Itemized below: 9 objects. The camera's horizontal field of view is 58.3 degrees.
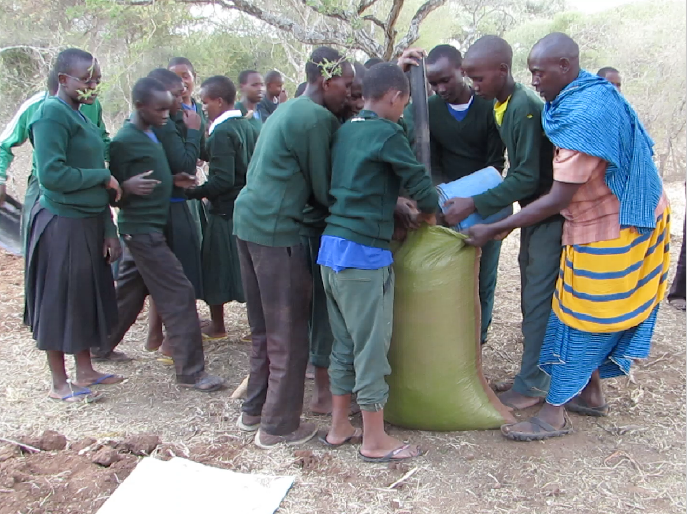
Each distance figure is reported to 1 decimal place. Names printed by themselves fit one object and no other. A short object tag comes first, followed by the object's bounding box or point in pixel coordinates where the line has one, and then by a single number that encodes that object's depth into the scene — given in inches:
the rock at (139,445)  108.3
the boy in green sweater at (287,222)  100.7
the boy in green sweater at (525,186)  109.4
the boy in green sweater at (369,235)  96.0
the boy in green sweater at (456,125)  121.5
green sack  108.1
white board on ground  92.4
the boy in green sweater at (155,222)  128.9
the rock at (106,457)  103.3
